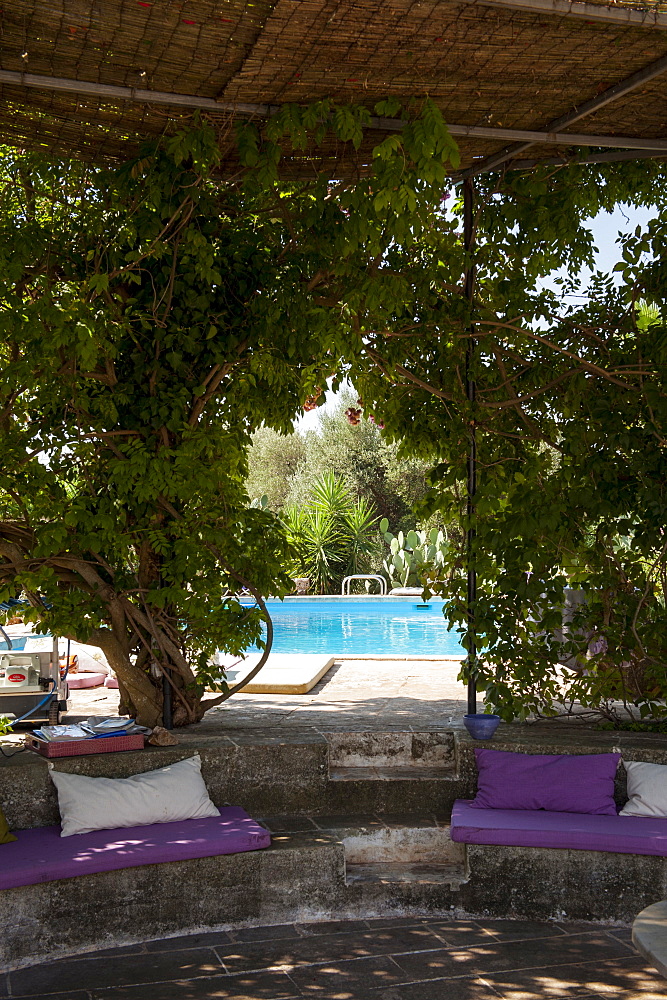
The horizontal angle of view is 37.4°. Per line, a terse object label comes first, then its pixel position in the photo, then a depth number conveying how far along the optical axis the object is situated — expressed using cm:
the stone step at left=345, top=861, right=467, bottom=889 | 430
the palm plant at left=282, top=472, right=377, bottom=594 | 1648
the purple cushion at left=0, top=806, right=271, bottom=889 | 379
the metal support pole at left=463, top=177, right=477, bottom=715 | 516
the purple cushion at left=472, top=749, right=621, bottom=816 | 450
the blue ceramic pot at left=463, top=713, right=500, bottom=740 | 487
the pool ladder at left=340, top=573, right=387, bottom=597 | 1398
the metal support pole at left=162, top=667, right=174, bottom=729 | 519
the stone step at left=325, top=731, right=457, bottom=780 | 503
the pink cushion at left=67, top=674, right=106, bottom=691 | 703
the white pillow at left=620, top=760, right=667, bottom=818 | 442
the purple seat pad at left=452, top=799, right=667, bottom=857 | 412
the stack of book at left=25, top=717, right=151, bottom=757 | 458
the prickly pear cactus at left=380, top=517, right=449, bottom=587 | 1530
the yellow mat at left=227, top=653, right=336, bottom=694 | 666
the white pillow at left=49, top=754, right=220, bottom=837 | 422
